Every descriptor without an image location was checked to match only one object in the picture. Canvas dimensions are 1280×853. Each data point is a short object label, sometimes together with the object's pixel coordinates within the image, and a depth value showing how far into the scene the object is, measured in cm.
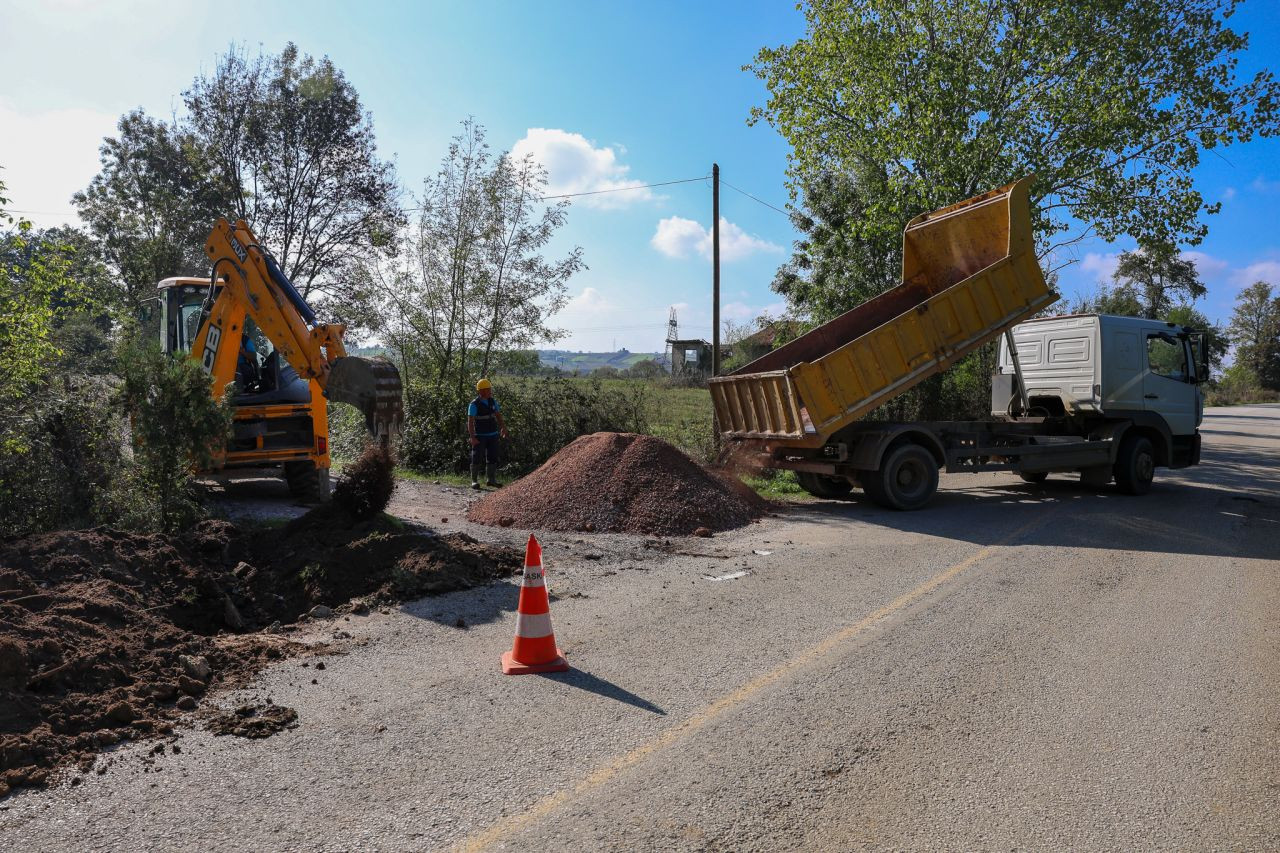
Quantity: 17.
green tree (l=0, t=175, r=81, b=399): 739
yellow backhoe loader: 850
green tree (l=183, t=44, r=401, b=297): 2406
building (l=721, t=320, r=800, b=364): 4061
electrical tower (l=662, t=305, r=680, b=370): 6400
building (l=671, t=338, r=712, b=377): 5296
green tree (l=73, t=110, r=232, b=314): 2473
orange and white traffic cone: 506
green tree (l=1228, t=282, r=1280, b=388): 6900
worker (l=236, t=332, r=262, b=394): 1124
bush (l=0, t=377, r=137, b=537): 727
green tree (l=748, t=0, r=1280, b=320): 1781
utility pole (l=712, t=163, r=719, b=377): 1619
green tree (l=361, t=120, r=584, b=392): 1642
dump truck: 1105
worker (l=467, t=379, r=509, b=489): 1377
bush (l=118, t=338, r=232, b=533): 786
